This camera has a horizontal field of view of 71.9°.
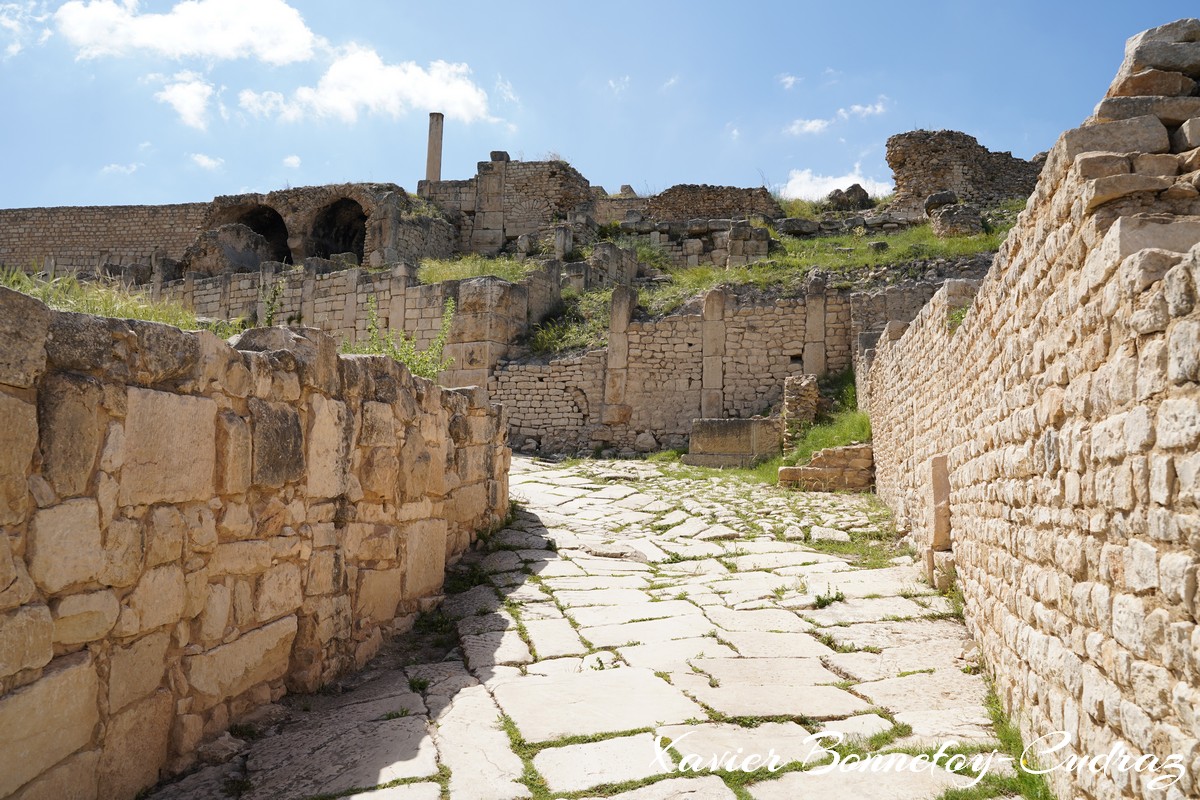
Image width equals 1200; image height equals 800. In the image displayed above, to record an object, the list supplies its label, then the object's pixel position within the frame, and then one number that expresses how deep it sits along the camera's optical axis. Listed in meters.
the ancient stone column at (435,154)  27.36
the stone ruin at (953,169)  22.44
